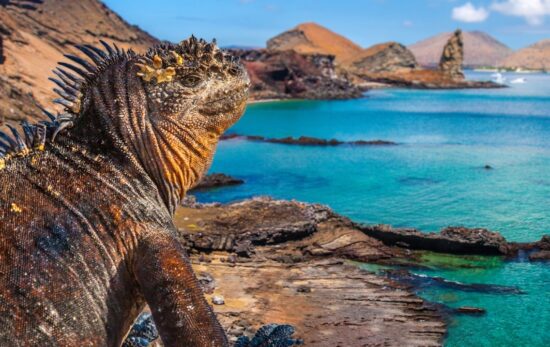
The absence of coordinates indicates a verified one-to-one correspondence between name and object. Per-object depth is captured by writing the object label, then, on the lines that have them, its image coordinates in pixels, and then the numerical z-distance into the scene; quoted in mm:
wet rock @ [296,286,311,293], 11383
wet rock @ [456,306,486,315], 11342
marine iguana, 2670
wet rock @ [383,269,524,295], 12727
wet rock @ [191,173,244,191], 25148
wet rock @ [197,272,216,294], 10805
